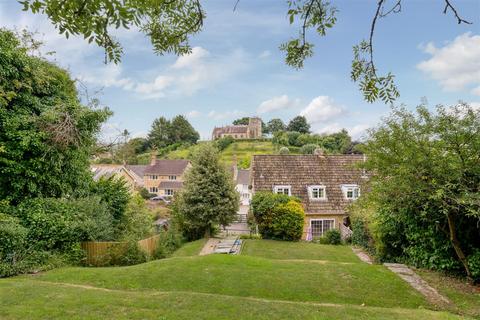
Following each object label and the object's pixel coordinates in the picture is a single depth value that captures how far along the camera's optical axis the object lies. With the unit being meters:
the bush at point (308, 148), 58.47
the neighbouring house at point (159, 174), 52.66
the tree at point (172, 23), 2.21
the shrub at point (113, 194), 14.37
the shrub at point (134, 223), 13.87
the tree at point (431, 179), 7.50
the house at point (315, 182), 20.19
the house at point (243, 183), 46.73
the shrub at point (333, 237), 18.00
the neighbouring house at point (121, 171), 47.09
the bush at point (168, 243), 13.98
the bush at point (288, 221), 18.30
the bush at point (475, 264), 8.26
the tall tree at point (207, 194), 18.33
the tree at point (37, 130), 10.34
